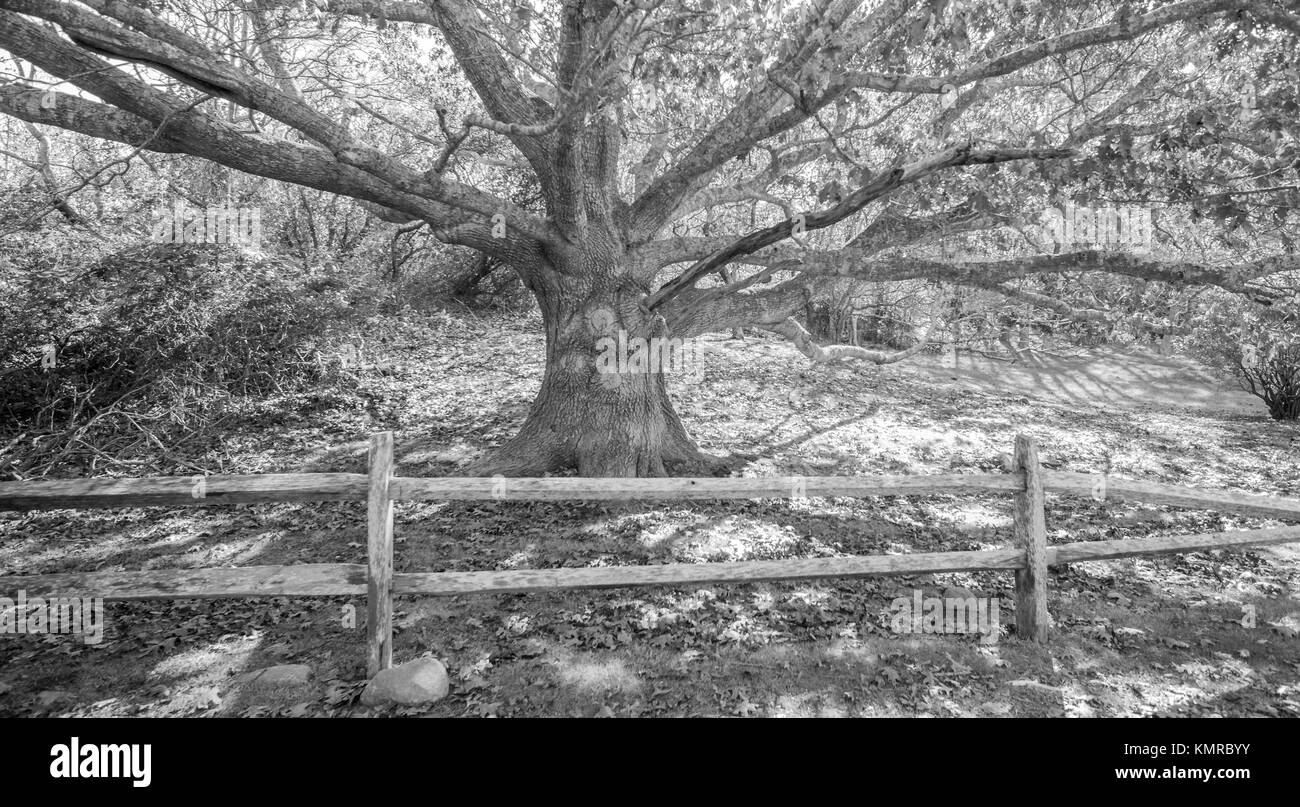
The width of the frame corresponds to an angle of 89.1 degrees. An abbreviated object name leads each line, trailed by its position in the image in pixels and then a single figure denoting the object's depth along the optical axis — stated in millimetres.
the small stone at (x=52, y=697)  4211
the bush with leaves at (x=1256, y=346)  9086
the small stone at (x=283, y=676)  4402
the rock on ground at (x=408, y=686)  4188
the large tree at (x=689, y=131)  5969
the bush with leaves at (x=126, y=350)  8867
